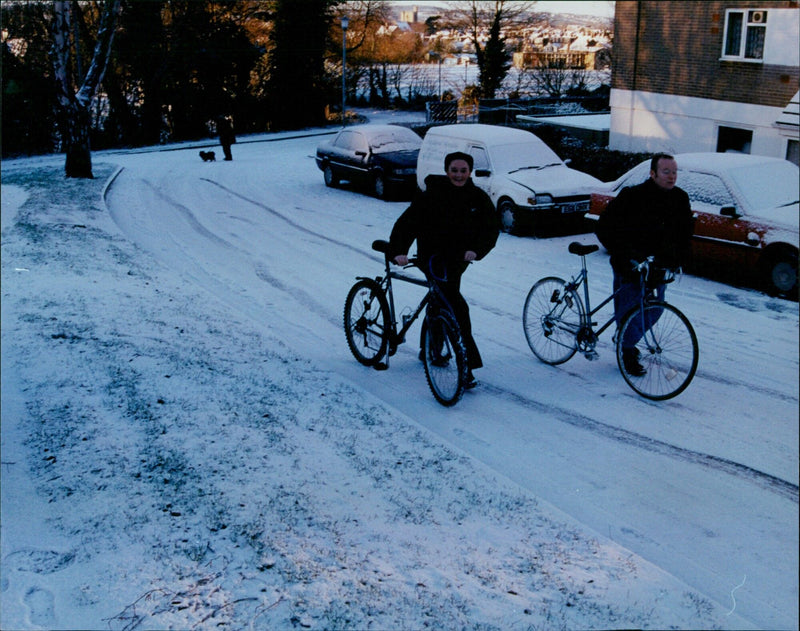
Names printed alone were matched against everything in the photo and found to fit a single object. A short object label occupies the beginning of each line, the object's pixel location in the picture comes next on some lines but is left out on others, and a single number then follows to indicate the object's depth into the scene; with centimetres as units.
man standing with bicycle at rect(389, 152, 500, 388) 651
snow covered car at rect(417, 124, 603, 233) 1373
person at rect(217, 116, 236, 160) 2808
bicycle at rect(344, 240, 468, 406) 632
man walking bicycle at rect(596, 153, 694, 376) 654
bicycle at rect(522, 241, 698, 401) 629
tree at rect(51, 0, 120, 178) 2022
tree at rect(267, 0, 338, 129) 4431
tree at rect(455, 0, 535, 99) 4444
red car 986
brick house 1873
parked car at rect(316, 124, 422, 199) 1809
